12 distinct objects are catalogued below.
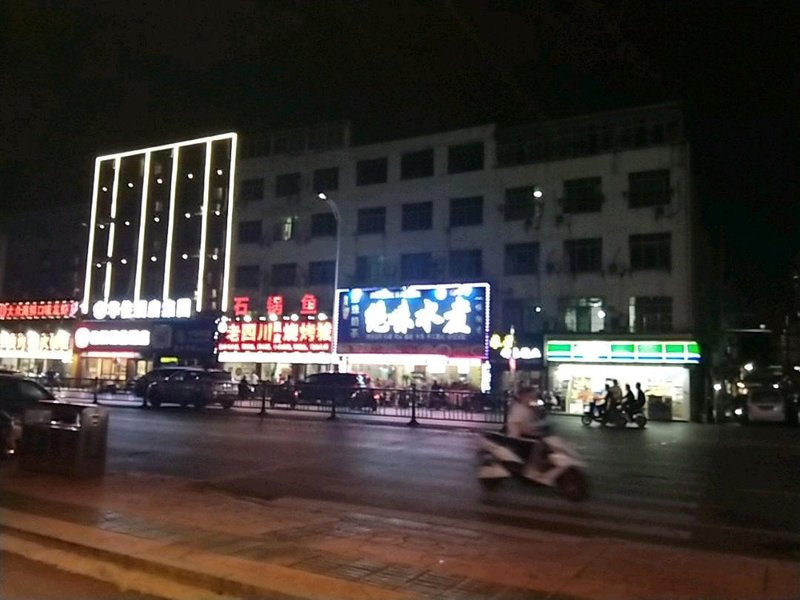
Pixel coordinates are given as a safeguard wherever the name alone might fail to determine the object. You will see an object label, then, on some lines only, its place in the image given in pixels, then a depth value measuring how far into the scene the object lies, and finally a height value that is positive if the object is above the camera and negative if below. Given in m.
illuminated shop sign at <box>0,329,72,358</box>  54.66 +1.57
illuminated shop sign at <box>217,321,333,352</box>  43.44 +1.98
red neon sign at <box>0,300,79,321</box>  54.50 +4.06
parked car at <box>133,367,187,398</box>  31.16 -0.45
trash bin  10.60 -1.07
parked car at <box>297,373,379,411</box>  28.33 -0.93
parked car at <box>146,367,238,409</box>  29.72 -0.86
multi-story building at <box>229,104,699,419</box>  36.84 +7.75
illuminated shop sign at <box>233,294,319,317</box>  44.56 +3.93
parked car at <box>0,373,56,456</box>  15.08 -0.62
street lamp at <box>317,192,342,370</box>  42.62 +3.68
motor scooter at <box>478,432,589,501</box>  10.26 -1.25
